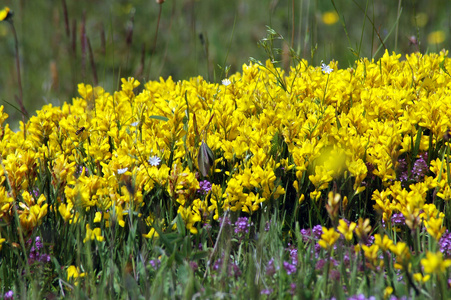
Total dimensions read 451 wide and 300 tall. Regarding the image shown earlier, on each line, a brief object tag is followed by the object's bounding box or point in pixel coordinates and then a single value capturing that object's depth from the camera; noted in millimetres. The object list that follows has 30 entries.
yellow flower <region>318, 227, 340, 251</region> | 4652
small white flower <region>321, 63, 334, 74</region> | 5011
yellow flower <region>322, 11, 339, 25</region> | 9187
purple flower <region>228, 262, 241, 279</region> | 4715
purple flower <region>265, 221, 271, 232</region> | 4789
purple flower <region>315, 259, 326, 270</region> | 4708
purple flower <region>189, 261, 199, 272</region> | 4717
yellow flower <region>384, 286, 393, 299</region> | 4641
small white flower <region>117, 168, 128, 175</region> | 4768
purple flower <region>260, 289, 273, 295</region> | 4681
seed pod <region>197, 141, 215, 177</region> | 4799
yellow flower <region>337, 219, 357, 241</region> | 4661
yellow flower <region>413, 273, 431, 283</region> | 4629
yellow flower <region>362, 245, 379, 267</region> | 4654
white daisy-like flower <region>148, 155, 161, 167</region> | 4804
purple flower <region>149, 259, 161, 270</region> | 4710
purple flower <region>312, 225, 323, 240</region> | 4777
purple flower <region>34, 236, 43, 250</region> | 4793
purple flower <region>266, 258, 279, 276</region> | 4699
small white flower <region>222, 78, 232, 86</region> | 4978
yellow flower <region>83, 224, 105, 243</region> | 4711
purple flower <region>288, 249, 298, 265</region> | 4731
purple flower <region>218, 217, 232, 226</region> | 4780
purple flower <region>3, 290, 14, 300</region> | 4714
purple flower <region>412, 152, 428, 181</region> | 4821
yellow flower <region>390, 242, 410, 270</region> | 4635
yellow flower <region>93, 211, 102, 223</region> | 4749
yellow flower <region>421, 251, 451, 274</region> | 4595
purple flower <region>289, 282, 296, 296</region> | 4684
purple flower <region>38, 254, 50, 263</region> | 4748
